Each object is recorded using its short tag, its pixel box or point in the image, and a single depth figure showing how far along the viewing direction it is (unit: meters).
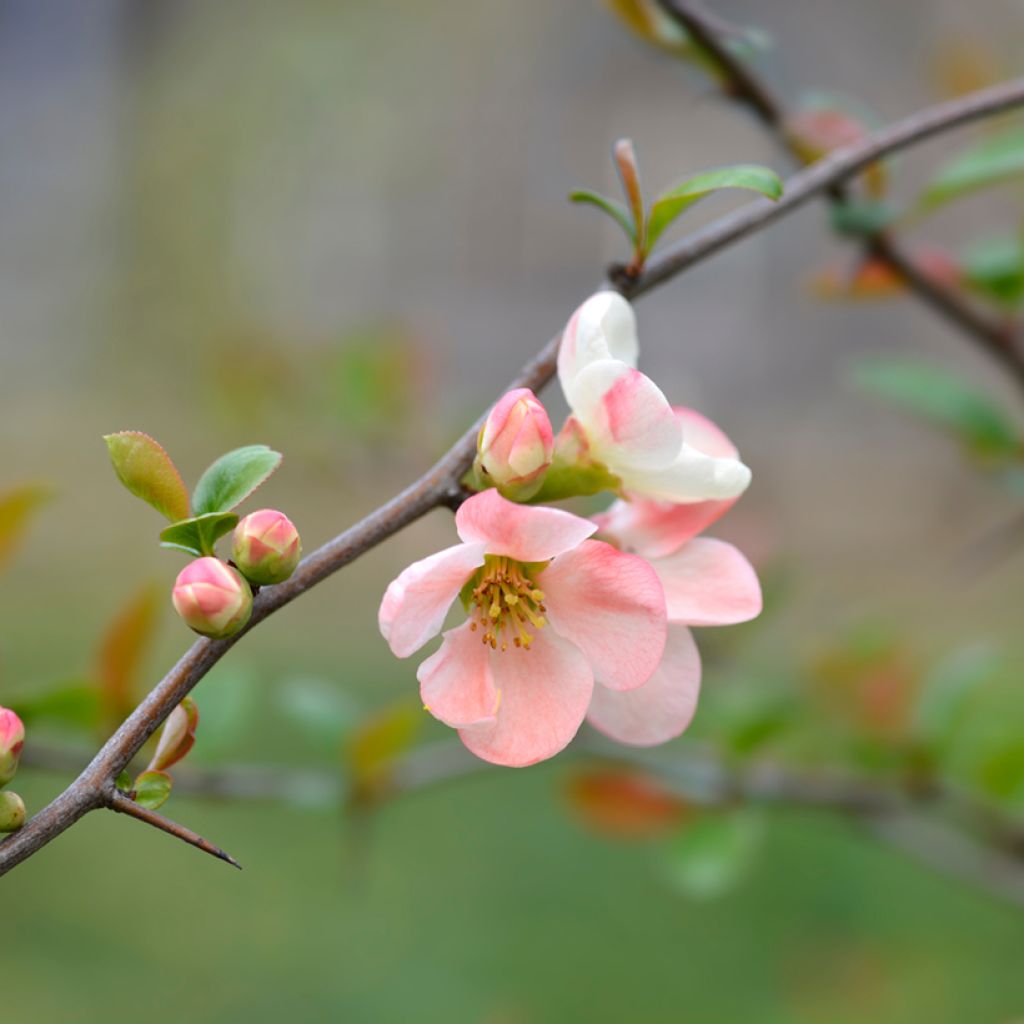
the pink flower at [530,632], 0.80
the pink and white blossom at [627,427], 0.81
